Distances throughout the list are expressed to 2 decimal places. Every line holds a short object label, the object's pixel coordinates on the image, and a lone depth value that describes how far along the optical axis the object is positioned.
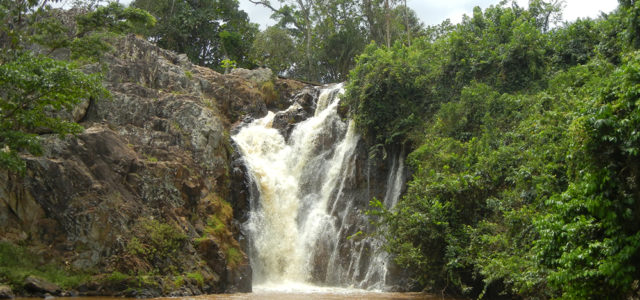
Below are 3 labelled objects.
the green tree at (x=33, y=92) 13.70
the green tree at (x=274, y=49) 40.84
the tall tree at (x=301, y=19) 41.53
